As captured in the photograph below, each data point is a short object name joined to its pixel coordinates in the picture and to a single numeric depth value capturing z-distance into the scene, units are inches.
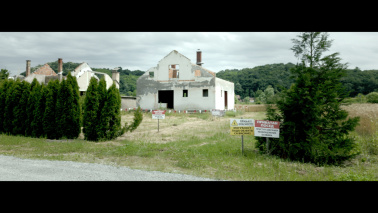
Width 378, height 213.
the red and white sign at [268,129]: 322.0
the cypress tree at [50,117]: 493.4
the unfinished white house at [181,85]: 1140.5
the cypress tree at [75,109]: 487.8
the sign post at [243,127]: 344.2
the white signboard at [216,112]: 693.5
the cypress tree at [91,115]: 467.5
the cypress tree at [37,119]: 506.3
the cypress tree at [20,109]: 531.8
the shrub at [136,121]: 499.2
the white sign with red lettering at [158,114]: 597.3
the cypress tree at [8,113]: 547.5
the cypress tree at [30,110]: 521.3
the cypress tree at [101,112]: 464.1
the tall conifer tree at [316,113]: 309.3
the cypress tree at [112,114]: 467.8
